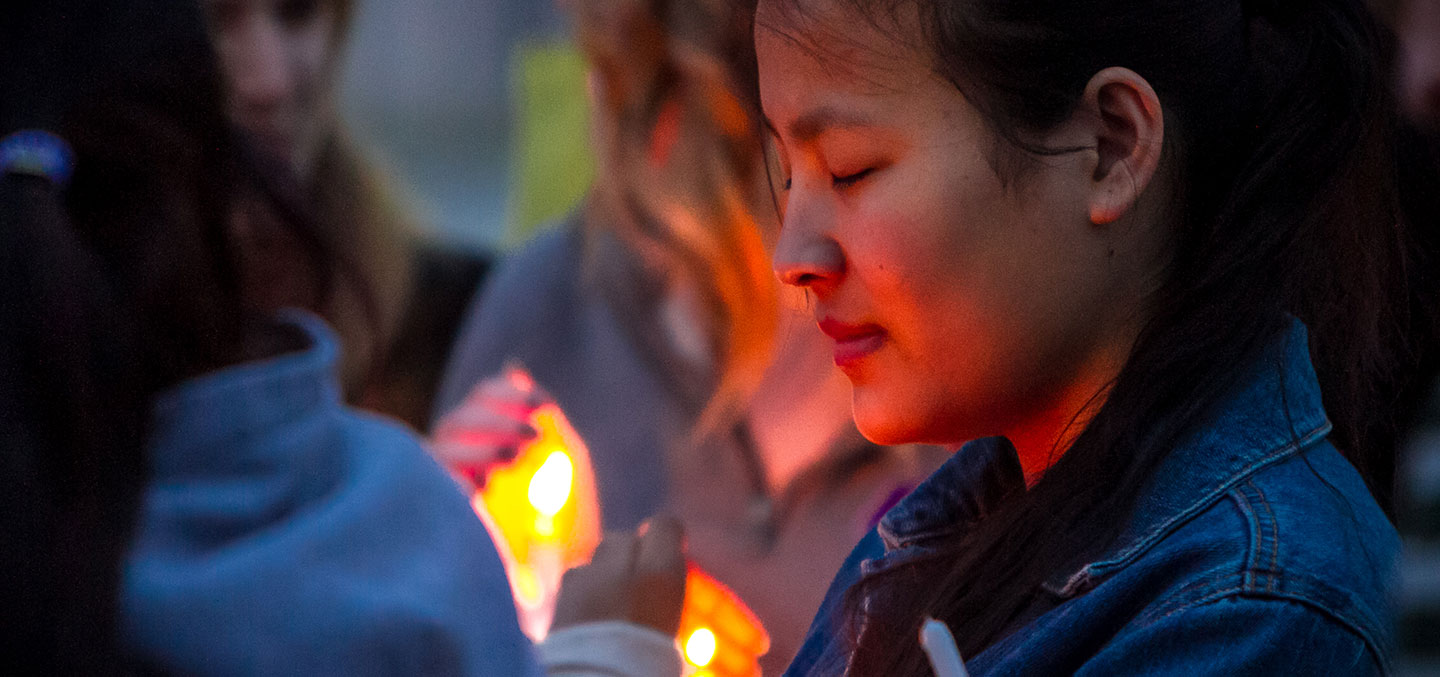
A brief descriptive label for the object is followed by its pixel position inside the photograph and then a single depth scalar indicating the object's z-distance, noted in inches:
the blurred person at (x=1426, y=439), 77.8
